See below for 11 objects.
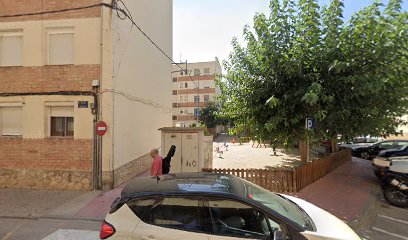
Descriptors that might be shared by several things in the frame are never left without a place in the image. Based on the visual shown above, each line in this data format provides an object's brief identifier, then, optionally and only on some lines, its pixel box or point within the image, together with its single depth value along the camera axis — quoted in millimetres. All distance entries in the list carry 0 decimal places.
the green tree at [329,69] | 7434
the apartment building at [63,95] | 8094
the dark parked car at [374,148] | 14414
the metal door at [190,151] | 8766
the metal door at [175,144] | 8836
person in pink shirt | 6762
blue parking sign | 7496
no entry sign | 7863
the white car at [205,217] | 2852
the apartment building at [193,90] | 46469
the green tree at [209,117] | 39700
